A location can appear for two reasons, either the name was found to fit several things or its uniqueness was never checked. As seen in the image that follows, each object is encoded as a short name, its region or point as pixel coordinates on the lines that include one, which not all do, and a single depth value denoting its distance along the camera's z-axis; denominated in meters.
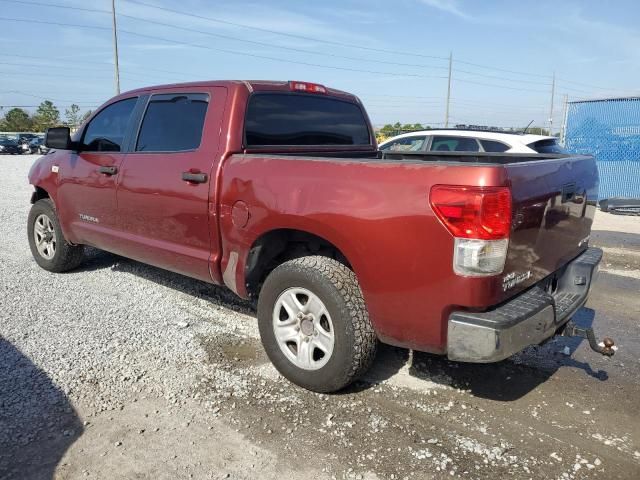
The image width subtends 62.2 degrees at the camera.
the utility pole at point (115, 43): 34.22
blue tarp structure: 13.23
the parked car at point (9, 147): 39.41
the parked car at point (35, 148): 40.94
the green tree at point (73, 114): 85.62
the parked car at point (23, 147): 40.12
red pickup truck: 2.66
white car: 8.02
